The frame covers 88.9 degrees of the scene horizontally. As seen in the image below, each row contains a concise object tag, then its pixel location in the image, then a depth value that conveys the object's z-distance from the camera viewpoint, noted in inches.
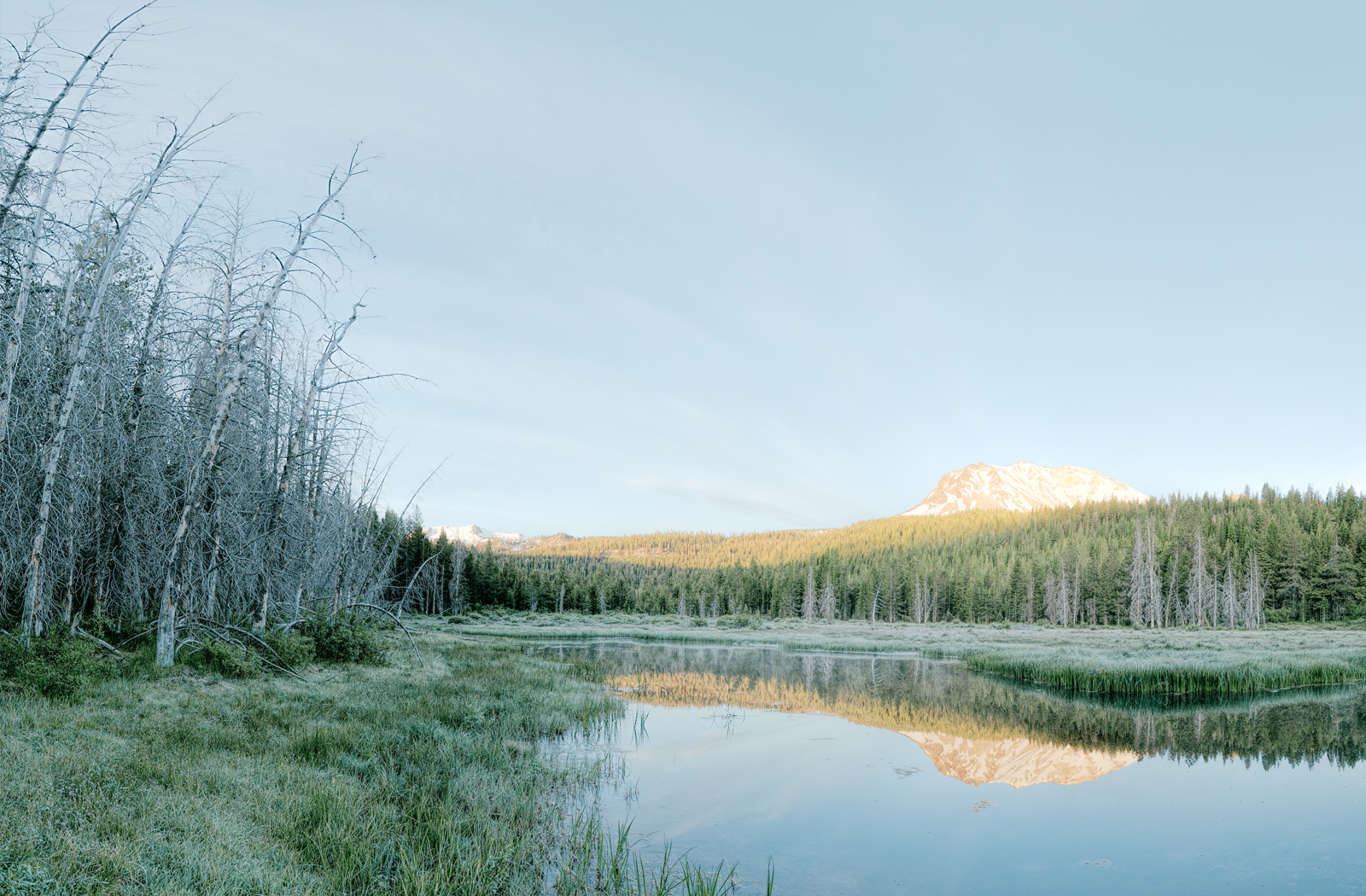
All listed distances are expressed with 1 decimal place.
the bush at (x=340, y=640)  799.7
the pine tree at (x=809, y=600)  4254.4
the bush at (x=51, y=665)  411.2
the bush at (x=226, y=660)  586.2
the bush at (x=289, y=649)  678.5
